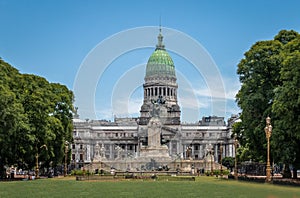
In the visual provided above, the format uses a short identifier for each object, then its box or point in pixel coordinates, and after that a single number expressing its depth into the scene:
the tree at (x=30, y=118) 50.16
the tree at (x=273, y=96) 42.91
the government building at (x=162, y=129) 175.50
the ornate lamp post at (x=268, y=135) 41.16
